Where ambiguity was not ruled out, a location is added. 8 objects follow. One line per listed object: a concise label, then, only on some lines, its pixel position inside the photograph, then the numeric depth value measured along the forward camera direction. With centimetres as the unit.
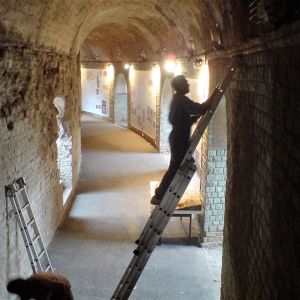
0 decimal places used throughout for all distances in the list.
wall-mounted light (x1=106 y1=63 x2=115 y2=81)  2231
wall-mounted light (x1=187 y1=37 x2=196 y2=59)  963
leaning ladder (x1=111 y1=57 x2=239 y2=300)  488
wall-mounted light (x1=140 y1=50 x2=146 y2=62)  1723
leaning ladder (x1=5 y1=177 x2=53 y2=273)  592
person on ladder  541
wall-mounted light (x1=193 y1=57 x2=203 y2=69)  889
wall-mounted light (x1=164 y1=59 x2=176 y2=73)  1292
